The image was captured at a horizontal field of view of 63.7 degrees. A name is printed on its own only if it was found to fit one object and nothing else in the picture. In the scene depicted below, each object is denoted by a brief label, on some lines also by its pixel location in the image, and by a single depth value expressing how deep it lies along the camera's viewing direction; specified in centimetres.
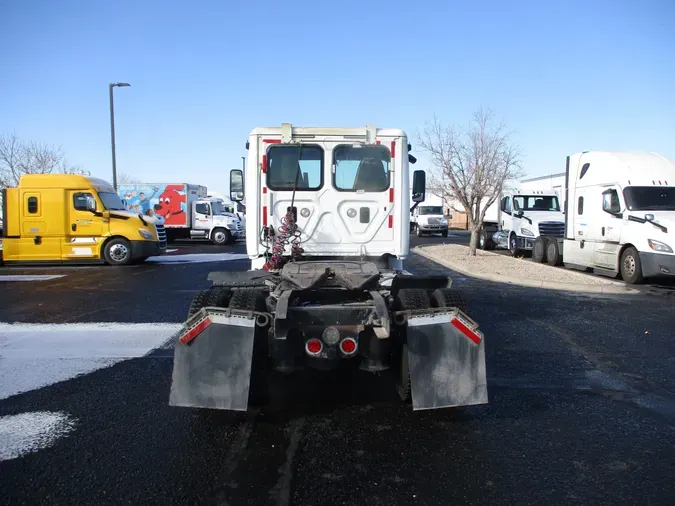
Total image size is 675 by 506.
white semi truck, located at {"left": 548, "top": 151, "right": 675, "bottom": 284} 1179
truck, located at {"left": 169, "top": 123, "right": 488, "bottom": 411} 394
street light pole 2131
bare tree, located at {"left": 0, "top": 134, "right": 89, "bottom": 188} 3288
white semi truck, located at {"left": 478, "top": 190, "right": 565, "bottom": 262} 1889
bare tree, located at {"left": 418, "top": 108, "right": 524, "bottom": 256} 1777
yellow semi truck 1691
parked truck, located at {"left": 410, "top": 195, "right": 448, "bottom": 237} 3462
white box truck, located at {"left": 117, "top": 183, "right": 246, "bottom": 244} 2855
